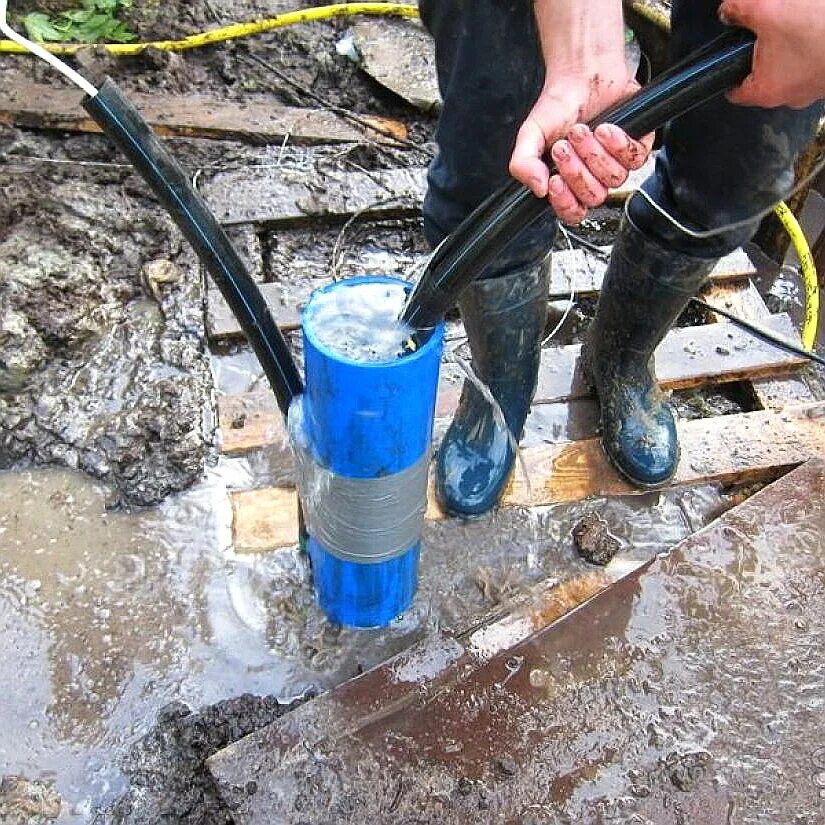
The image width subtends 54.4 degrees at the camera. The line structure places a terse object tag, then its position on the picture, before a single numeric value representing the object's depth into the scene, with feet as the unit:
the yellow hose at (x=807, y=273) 7.39
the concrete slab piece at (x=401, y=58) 9.50
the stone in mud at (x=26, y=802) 4.60
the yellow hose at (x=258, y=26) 9.39
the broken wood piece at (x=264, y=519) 5.87
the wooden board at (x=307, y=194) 8.05
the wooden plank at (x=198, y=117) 8.55
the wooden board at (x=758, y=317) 7.04
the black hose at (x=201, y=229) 3.60
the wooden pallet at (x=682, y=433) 6.09
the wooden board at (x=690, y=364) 6.92
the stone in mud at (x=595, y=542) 5.86
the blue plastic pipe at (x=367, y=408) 3.73
